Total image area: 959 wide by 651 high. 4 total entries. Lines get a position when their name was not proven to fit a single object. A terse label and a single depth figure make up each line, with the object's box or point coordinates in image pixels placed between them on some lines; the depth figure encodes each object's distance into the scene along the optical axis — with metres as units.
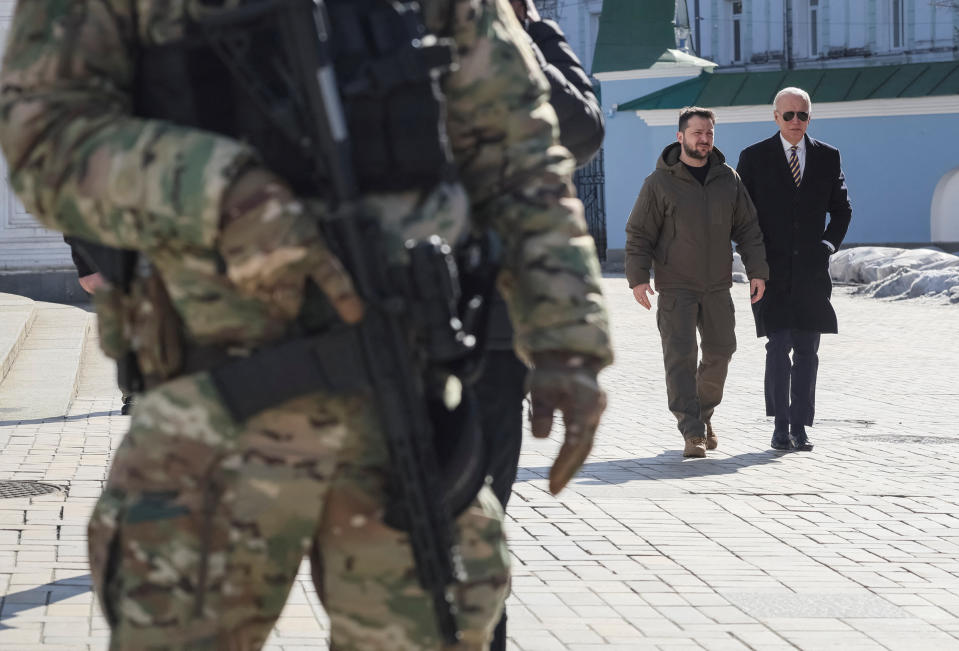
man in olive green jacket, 16.70
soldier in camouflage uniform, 4.30
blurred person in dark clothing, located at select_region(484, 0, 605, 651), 6.70
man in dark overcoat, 17.10
